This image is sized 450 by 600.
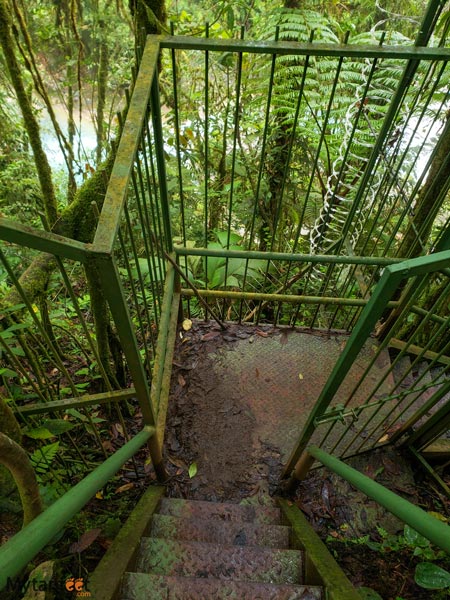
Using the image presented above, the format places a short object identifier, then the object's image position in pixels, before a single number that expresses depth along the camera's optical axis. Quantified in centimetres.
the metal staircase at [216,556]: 168
